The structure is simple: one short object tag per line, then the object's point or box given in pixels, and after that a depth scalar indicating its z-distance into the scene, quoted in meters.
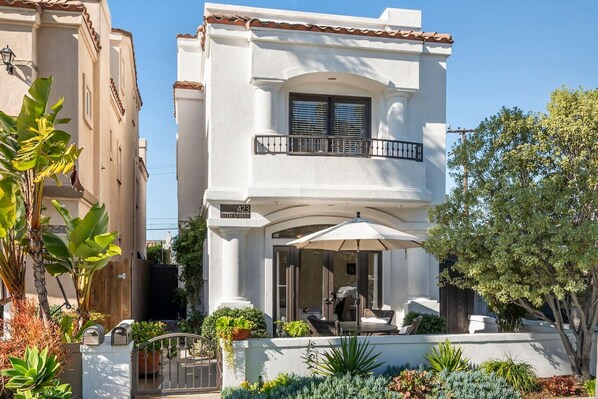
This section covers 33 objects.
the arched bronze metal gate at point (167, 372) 9.60
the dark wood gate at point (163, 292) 21.84
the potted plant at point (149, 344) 10.73
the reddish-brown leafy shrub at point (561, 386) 10.04
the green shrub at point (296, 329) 10.74
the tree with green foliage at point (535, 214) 9.90
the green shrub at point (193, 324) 14.28
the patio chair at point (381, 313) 13.28
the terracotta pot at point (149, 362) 10.66
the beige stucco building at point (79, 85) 11.28
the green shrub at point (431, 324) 13.12
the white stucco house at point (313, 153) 13.35
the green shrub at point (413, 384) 8.86
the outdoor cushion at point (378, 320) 13.15
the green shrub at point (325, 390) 8.27
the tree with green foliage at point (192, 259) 16.64
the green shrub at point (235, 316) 12.17
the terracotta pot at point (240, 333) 9.50
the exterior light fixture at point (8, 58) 10.80
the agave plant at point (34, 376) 7.41
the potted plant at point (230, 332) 9.43
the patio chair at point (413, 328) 11.21
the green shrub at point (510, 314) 11.73
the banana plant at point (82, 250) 9.07
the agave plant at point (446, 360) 9.84
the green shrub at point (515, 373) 9.91
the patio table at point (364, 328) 10.80
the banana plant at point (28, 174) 8.45
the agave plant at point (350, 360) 9.42
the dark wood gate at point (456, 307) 15.87
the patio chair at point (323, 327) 11.20
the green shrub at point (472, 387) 8.75
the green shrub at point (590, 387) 9.93
